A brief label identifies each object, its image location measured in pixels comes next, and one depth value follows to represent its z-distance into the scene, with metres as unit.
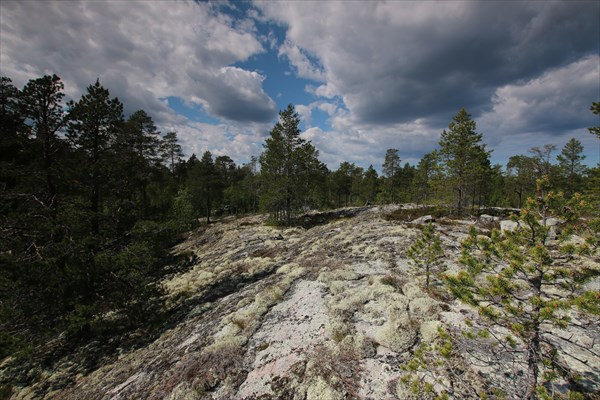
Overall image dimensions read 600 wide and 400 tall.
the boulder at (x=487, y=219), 16.27
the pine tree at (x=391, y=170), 56.62
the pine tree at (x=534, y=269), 3.56
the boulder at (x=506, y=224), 12.74
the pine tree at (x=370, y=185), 60.00
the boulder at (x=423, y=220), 18.09
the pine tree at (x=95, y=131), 10.96
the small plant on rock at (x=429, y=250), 8.16
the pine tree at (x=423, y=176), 44.81
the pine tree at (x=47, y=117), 9.89
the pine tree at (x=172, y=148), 49.62
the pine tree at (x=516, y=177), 40.71
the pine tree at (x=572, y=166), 41.12
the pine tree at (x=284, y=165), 27.81
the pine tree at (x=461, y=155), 23.44
